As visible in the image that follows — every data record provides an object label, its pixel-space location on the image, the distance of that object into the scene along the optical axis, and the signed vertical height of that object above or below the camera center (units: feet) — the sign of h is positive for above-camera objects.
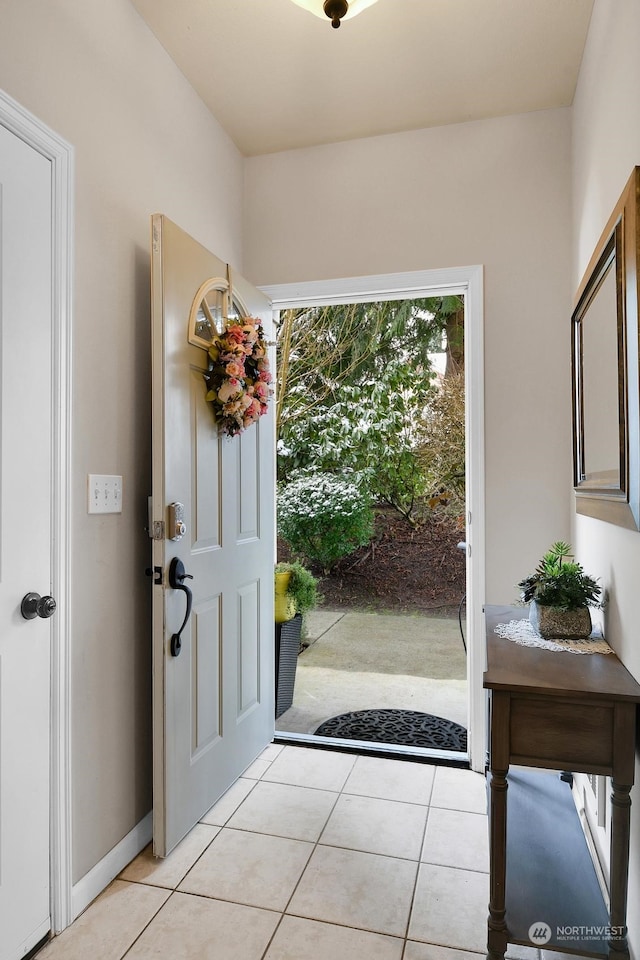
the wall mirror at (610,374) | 4.59 +1.09
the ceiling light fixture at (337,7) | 5.67 +4.55
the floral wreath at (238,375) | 7.40 +1.49
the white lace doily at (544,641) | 5.58 -1.42
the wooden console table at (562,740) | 4.40 -1.85
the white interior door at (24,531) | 4.86 -0.30
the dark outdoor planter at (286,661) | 10.84 -3.04
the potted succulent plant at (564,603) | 5.87 -1.08
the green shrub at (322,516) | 16.20 -0.61
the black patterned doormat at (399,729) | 9.75 -3.98
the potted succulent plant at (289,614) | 10.87 -2.21
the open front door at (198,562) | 6.42 -0.83
